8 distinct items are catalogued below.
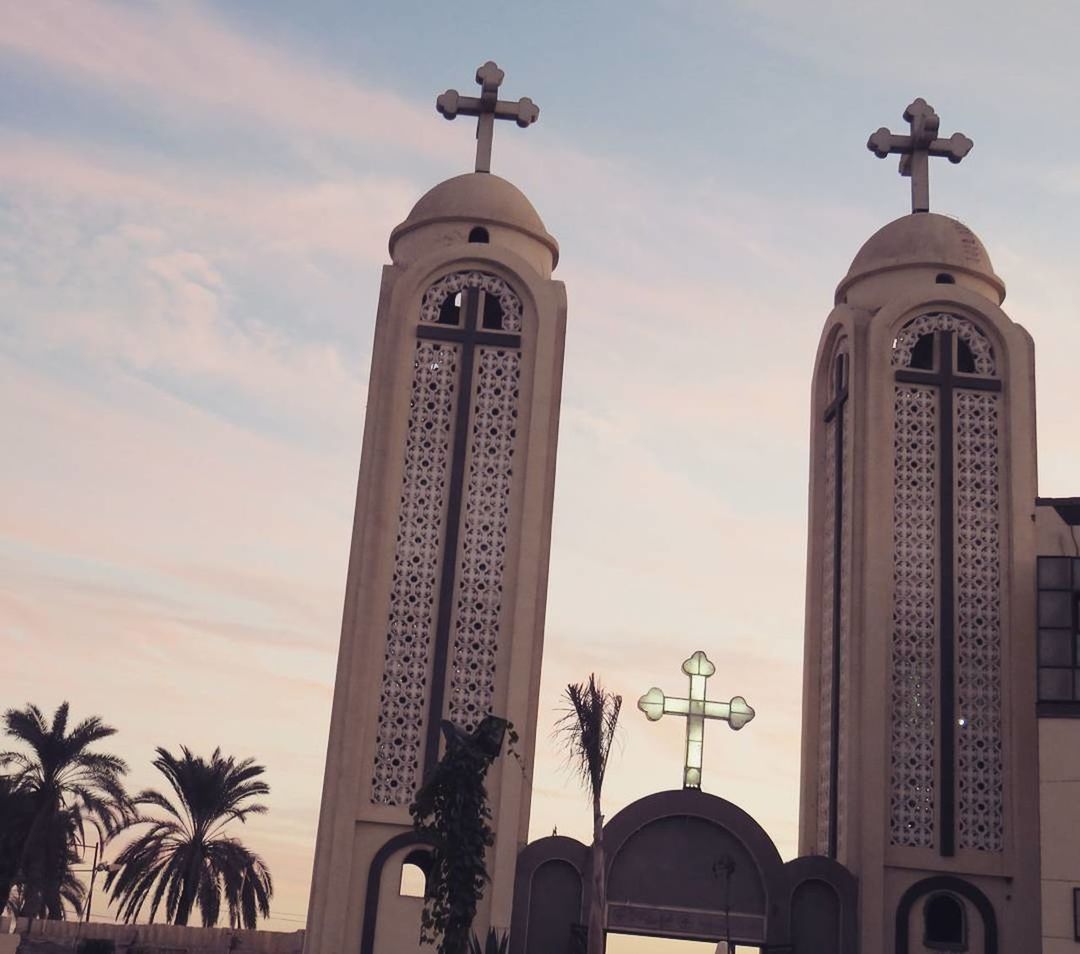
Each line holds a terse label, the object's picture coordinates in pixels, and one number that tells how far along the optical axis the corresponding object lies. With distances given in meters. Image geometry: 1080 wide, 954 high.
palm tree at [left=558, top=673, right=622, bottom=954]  22.17
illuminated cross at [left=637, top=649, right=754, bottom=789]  27.59
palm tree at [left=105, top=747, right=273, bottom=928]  32.75
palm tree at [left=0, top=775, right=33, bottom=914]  31.88
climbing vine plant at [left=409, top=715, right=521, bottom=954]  18.52
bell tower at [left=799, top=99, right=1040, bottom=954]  27.34
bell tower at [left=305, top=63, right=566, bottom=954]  26.64
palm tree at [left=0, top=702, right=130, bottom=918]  31.75
